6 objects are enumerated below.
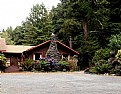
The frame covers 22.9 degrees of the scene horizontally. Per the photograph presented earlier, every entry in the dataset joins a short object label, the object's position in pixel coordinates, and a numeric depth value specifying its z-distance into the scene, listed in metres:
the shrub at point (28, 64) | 30.56
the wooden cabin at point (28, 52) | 36.06
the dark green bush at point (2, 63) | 28.93
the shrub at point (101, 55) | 28.66
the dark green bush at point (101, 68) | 25.08
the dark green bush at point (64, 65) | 31.02
